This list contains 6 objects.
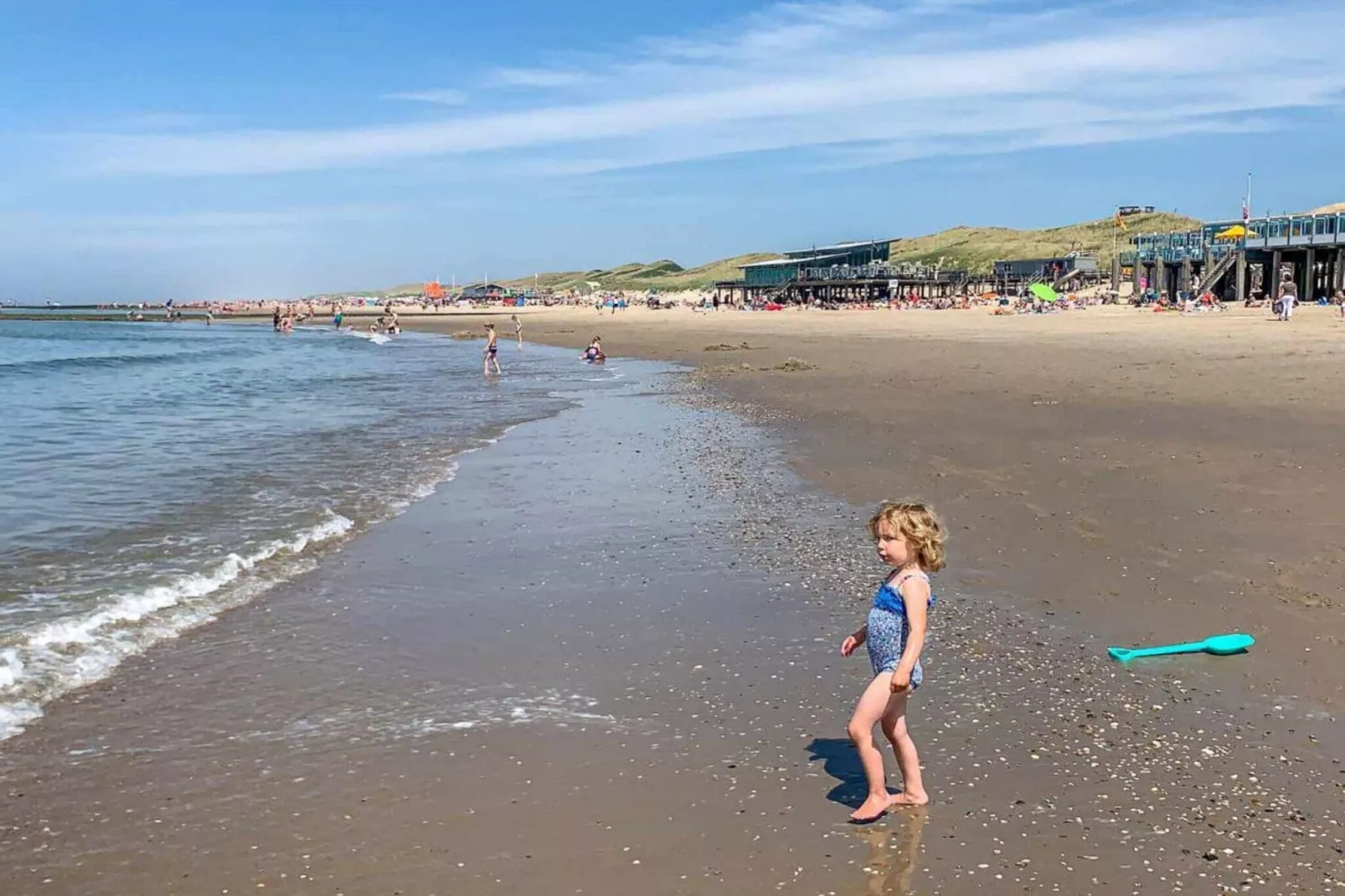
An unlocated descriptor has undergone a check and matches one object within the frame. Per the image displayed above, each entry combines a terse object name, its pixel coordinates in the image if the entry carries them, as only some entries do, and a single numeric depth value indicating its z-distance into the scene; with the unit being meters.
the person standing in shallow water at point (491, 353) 30.55
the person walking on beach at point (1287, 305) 31.95
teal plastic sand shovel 5.58
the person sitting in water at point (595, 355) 33.50
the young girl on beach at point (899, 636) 4.07
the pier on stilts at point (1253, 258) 45.19
